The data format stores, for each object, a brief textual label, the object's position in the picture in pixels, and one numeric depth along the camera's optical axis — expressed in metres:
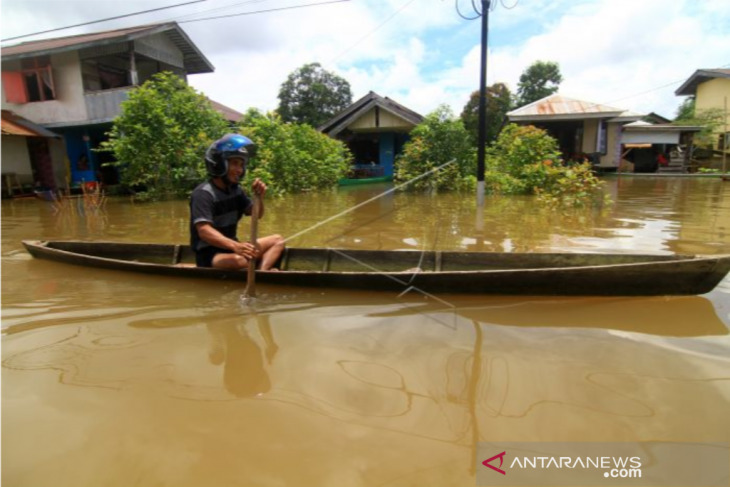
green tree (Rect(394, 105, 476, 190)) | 14.41
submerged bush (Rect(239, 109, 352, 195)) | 13.48
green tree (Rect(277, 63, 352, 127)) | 32.73
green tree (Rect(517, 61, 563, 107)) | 31.88
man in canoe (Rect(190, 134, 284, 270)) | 4.20
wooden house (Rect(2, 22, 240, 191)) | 15.00
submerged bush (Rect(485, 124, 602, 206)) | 10.73
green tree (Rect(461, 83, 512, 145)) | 25.72
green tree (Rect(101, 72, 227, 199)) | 12.21
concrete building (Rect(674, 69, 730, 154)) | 22.72
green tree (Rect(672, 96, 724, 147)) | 22.11
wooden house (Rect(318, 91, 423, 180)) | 19.03
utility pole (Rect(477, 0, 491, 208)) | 8.81
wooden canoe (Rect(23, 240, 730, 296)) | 3.68
